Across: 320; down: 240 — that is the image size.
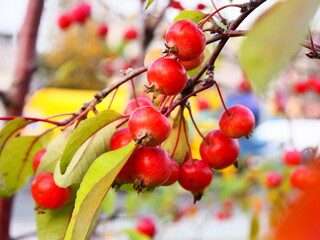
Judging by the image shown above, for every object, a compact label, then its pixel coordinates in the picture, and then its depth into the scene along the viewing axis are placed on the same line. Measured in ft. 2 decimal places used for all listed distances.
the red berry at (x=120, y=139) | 1.65
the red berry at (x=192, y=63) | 1.80
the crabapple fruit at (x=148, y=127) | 1.44
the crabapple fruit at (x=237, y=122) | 1.77
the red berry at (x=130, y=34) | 7.34
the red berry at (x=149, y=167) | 1.49
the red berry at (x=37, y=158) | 1.94
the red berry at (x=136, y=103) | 1.99
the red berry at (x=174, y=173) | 1.77
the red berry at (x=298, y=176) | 2.83
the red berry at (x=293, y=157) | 4.22
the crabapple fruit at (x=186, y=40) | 1.45
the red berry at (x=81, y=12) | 7.79
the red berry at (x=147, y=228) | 5.15
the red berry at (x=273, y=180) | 5.78
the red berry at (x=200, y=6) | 3.03
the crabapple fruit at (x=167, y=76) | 1.46
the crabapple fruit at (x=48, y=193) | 1.75
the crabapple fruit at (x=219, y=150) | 1.85
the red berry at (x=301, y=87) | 7.71
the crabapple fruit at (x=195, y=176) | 1.79
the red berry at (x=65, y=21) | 7.83
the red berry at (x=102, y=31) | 8.28
